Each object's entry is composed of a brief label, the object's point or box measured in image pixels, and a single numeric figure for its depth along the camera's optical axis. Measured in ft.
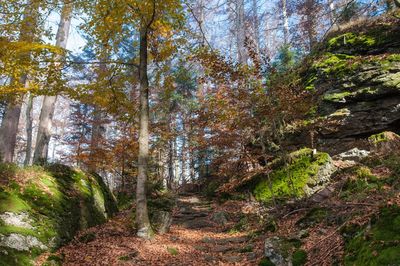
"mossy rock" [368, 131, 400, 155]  30.31
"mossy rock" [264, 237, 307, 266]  15.57
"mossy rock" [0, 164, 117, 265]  17.26
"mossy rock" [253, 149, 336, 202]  32.50
